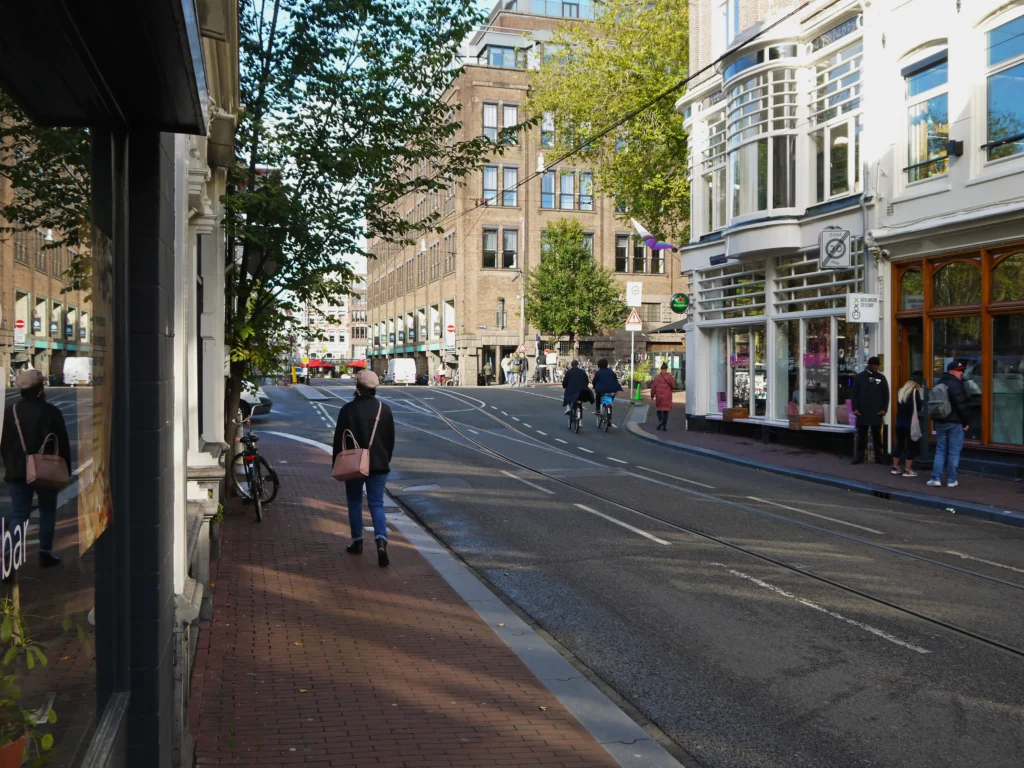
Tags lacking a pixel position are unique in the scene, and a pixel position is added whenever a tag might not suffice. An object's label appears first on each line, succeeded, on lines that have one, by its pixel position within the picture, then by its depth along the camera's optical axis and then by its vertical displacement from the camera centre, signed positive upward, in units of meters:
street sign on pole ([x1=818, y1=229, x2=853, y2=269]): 18.56 +2.12
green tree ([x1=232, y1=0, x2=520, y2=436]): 10.67 +2.48
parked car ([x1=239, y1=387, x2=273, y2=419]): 25.91 -1.00
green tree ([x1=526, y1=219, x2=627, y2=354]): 55.03 +4.23
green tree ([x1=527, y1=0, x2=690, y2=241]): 32.84 +9.09
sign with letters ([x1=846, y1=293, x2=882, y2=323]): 17.20 +0.97
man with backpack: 14.27 -0.78
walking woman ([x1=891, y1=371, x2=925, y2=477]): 15.84 -0.87
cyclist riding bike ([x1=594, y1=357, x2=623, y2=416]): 24.66 -0.39
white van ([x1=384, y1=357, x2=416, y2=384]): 62.16 -0.29
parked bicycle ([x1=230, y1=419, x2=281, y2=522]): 10.98 -1.29
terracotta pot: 1.96 -0.77
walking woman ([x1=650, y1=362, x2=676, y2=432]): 25.48 -0.76
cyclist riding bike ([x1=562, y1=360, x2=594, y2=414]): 24.20 -0.52
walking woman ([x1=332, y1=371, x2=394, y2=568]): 9.09 -0.66
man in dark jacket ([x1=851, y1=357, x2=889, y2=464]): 17.05 -0.54
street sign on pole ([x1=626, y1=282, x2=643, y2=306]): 32.53 +2.35
